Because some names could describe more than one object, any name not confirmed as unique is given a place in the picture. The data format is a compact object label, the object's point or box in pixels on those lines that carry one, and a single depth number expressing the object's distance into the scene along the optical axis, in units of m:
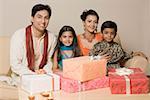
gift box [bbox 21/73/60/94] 1.60
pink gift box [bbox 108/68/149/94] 1.68
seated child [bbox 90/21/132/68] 2.30
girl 2.27
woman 2.33
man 2.18
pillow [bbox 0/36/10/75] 2.53
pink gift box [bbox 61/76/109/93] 1.64
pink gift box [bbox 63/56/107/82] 1.67
